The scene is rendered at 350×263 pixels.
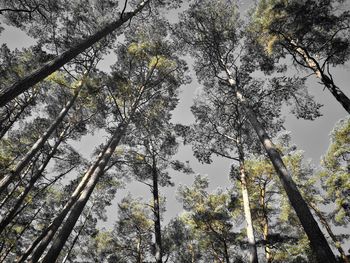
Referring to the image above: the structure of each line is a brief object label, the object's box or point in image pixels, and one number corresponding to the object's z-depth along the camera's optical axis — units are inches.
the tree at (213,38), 454.3
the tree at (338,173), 567.8
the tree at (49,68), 183.6
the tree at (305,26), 375.9
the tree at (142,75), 409.2
